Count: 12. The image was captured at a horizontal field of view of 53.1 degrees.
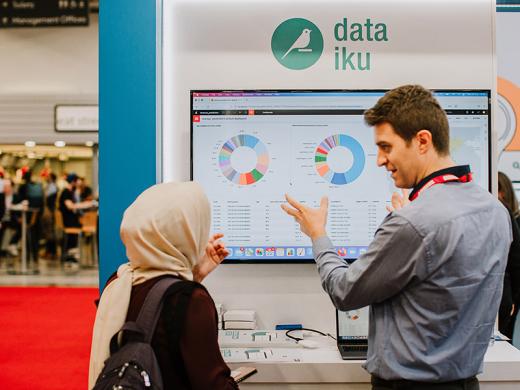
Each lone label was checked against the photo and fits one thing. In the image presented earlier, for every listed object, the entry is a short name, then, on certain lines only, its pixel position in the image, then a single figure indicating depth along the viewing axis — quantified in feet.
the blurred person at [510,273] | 12.09
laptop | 8.43
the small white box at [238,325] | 9.06
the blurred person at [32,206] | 32.40
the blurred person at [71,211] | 30.58
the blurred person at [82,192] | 32.57
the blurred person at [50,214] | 33.19
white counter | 7.71
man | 4.89
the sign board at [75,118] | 30.25
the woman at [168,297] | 4.76
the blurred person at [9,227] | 31.99
